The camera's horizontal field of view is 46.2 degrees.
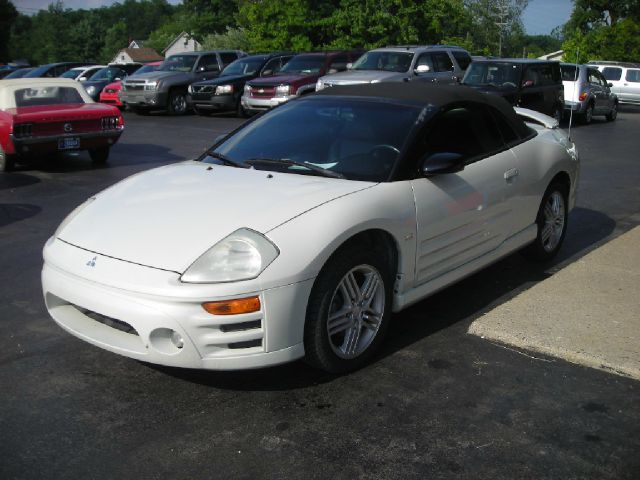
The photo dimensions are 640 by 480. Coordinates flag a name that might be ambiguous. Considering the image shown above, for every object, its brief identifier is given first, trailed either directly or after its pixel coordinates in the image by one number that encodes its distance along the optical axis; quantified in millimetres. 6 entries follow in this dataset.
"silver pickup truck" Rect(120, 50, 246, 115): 21922
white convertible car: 3607
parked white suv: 25984
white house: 122375
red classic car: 10914
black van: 16969
